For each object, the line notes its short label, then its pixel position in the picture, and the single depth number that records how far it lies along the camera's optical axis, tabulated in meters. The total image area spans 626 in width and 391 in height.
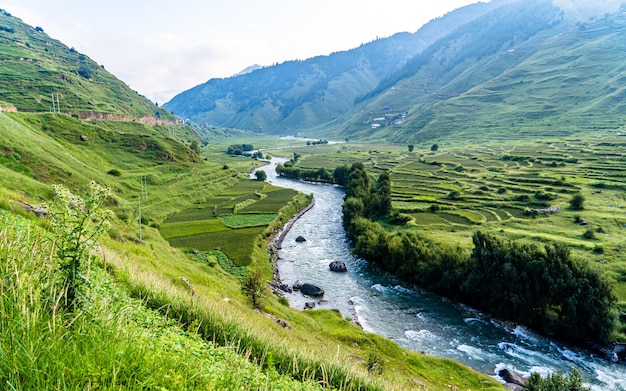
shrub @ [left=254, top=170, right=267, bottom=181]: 160.50
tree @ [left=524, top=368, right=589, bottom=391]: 28.69
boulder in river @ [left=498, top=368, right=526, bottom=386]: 36.97
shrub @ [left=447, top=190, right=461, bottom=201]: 104.24
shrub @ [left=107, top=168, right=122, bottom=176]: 95.06
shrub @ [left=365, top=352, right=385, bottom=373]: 27.12
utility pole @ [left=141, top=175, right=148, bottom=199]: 92.34
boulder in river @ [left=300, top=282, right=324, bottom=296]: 57.09
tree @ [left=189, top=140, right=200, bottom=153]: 179.27
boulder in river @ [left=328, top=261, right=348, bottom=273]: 65.94
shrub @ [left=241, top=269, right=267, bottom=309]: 39.34
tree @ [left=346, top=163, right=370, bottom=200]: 103.56
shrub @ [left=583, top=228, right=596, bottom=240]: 66.88
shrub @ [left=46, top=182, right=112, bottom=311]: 9.52
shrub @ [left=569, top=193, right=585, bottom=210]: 84.19
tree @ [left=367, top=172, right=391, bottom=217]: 93.75
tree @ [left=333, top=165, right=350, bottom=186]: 144.70
